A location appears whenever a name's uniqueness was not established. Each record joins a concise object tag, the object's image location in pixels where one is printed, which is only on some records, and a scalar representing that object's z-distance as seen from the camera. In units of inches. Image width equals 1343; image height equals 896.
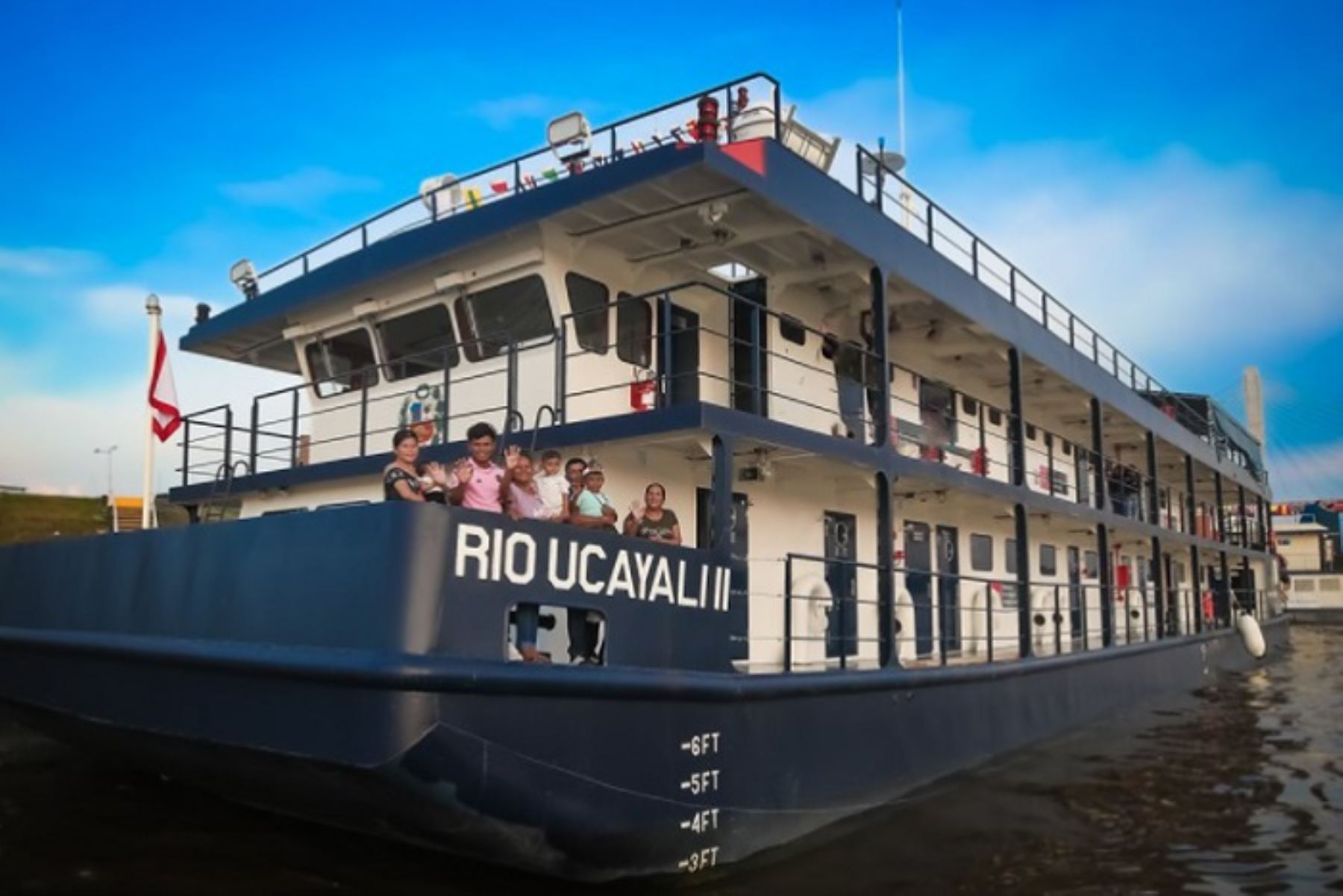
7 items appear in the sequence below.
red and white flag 382.0
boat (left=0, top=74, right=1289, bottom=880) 215.8
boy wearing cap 262.5
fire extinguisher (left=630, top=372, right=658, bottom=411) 338.0
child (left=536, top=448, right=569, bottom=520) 269.1
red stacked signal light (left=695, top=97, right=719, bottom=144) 307.1
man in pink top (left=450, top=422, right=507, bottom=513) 242.1
